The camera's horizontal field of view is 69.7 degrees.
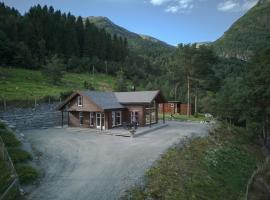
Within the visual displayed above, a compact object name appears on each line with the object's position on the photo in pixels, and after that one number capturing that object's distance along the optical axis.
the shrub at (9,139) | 14.98
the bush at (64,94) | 30.57
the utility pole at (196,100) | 34.93
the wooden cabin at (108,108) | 22.82
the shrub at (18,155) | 12.40
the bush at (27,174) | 10.32
